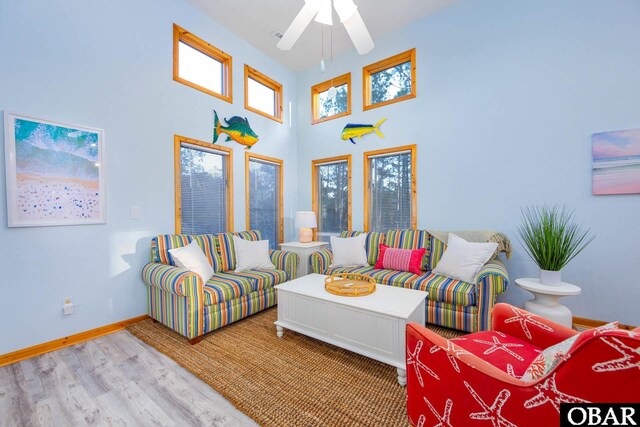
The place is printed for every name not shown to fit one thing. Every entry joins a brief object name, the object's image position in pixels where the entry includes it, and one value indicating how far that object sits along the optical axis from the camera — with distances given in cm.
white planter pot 225
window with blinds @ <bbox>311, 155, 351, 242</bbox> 427
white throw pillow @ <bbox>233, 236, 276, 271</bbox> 316
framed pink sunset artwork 239
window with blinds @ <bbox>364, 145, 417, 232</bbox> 364
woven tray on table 214
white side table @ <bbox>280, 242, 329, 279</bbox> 390
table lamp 410
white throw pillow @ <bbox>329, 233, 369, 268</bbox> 337
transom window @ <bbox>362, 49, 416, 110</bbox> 363
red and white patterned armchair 68
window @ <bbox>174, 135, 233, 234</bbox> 318
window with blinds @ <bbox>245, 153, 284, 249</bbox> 406
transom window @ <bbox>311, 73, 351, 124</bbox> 421
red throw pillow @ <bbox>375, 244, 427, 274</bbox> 299
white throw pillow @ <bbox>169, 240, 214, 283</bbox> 257
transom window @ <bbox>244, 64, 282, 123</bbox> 397
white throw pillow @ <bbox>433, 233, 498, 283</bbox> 255
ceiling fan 204
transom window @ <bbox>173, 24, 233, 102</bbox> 315
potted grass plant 225
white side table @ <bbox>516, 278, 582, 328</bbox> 214
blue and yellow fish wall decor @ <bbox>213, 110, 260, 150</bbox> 349
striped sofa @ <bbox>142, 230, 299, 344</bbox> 229
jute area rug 149
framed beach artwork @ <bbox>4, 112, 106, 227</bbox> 207
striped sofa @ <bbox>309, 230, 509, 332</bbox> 229
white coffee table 177
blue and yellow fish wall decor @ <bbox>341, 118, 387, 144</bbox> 385
